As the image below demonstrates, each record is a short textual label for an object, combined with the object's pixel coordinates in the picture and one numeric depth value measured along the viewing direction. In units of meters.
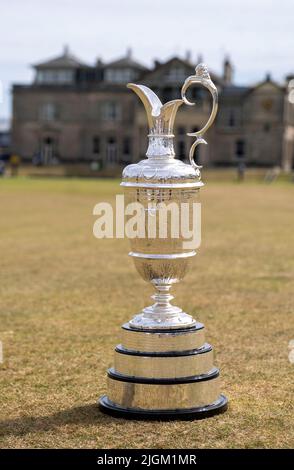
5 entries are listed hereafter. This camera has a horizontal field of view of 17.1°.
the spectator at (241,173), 74.12
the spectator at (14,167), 79.23
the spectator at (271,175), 73.76
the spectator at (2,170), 76.66
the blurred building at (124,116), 95.44
